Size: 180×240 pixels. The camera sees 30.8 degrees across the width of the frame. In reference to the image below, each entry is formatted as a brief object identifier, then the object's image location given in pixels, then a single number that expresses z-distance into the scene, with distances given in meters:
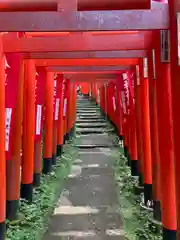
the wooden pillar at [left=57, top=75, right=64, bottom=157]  10.30
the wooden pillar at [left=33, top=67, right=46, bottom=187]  6.39
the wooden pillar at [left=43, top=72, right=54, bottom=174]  8.00
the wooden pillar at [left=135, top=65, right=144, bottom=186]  6.39
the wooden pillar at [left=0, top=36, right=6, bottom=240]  3.59
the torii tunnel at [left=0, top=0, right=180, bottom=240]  2.73
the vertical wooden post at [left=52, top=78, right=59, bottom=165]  8.65
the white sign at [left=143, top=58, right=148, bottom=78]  5.20
